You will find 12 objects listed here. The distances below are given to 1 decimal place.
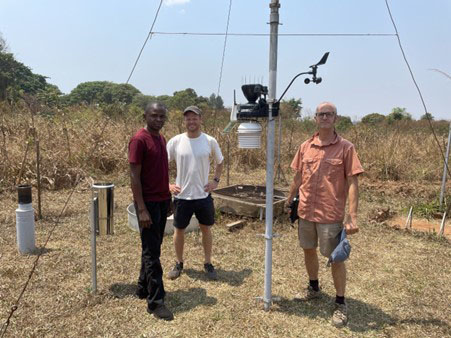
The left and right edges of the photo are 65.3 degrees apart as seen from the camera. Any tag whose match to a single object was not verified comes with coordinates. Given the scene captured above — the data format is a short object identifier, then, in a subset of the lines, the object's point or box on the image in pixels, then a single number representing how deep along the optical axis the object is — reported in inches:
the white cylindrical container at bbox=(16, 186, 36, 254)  144.2
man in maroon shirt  102.4
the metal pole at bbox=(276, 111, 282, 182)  319.9
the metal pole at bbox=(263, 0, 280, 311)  97.0
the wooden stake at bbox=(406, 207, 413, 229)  199.5
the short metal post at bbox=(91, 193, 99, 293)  113.3
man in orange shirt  99.8
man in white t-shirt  124.7
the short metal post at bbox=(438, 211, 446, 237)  185.9
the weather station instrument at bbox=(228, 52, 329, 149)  102.9
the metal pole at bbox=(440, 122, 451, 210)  214.0
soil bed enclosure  202.1
